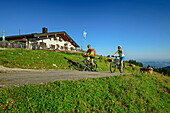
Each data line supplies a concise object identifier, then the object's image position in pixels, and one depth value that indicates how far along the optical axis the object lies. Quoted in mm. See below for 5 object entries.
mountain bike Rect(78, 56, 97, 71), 11020
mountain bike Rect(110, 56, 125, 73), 10449
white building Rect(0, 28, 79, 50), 26859
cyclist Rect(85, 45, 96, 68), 10892
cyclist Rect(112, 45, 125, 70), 10035
